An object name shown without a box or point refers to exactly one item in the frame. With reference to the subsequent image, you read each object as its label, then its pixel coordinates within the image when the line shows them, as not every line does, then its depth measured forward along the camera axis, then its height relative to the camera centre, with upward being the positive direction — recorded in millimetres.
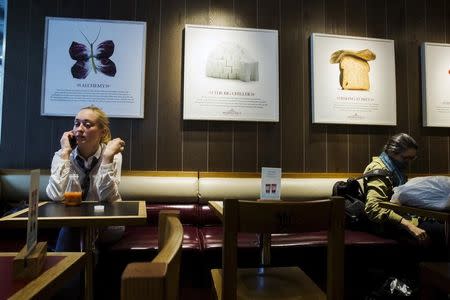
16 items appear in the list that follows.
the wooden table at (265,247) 1653 -412
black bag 2350 -229
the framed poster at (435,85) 3199 +817
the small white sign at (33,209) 736 -108
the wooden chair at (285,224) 1009 -182
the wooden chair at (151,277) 387 -137
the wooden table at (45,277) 582 -229
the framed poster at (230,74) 2871 +823
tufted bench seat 2094 -252
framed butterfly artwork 2732 +829
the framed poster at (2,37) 2736 +1070
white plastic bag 1609 -131
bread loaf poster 3055 +824
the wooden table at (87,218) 1313 -222
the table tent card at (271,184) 1689 -93
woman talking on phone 1863 +11
